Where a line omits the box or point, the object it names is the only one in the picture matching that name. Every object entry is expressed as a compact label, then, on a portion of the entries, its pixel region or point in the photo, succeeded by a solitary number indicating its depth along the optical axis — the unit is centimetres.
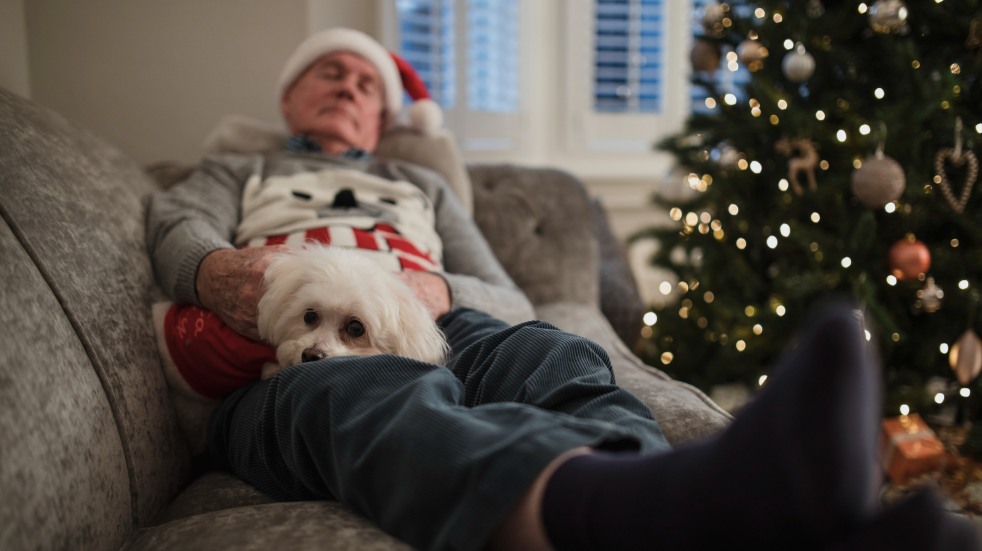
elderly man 61
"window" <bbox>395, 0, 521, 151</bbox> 303
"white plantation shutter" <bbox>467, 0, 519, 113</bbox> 314
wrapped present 205
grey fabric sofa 81
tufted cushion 213
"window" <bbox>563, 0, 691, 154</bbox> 347
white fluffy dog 109
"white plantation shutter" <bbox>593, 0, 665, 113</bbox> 349
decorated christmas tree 194
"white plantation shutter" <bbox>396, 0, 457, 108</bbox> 297
